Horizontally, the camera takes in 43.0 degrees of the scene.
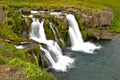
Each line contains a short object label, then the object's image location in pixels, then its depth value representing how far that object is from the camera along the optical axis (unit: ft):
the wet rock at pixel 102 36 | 99.03
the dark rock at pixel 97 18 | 102.71
